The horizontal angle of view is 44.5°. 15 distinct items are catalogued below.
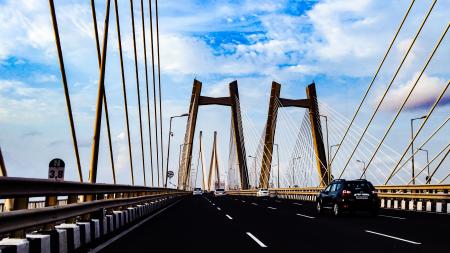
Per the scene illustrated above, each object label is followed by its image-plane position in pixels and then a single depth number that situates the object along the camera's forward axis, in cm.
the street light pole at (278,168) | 7414
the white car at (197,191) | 8474
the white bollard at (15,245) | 603
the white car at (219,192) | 6569
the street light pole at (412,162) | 4446
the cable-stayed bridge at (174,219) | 743
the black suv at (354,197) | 1889
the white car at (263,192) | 5597
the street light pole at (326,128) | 4340
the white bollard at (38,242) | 682
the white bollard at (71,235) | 859
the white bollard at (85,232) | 944
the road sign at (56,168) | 1523
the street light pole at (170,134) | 5215
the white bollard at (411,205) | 2444
